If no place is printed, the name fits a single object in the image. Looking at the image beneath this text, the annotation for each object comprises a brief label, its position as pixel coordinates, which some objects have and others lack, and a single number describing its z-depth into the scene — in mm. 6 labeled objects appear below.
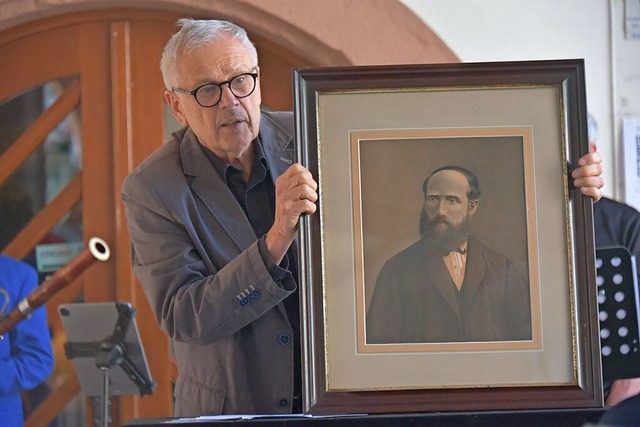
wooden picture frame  3211
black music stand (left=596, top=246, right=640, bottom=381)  4051
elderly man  4035
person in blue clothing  8383
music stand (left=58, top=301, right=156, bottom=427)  7742
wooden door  8641
